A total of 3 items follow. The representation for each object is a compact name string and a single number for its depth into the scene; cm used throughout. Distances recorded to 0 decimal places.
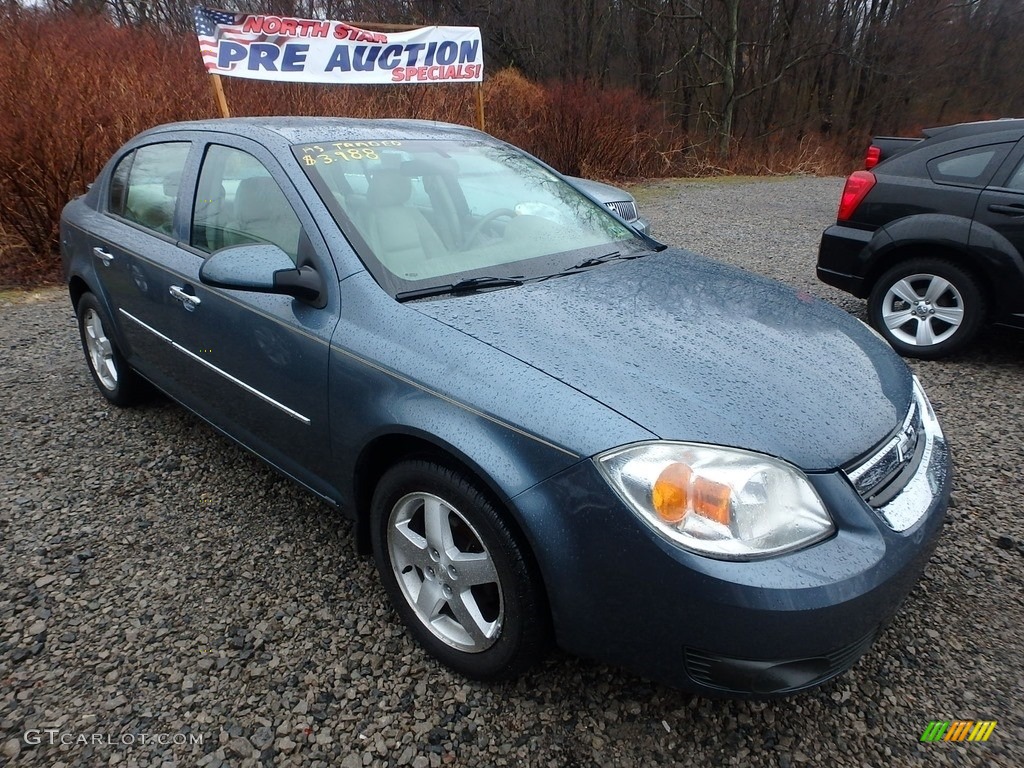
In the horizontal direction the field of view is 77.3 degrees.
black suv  408
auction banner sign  702
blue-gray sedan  152
